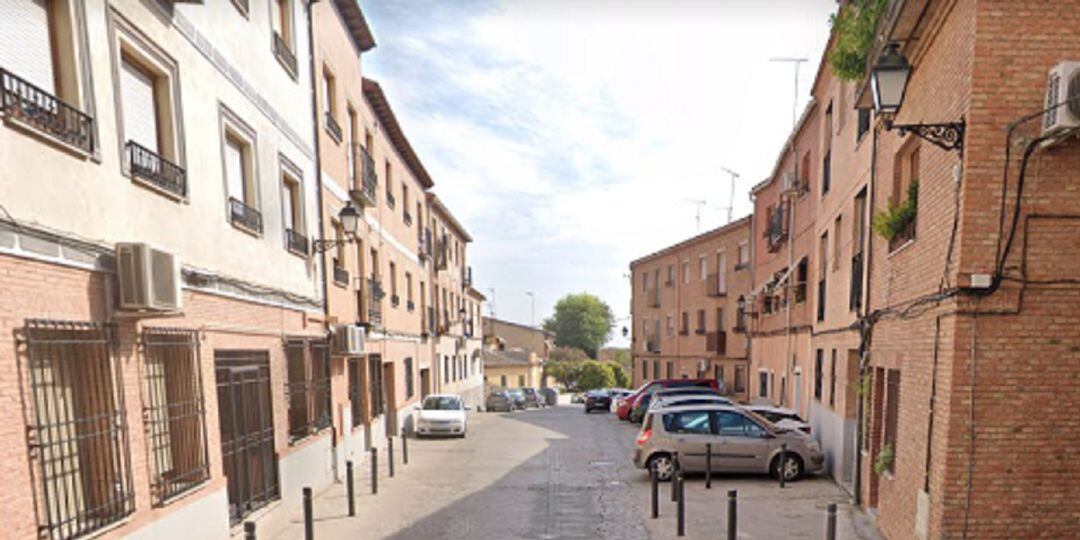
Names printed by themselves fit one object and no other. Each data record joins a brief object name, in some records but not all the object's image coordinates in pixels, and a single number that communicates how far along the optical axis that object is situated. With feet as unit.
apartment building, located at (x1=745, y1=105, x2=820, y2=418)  44.60
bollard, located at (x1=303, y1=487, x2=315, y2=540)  22.02
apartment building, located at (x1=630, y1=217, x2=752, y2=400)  77.00
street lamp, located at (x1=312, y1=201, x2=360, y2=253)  33.17
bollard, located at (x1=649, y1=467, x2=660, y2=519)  26.50
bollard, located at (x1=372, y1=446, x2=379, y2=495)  31.86
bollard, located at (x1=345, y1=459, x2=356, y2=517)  28.14
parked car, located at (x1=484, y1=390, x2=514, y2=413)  91.04
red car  64.64
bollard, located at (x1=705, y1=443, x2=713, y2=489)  32.01
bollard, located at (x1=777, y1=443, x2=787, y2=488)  31.94
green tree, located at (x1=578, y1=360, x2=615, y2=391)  158.40
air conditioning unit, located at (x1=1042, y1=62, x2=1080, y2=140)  14.20
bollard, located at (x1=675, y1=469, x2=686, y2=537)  24.34
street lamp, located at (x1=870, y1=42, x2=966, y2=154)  17.19
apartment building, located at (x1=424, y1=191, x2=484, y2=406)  78.02
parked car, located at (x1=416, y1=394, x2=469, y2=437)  54.08
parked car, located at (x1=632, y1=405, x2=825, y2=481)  33.86
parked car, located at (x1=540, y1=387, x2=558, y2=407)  115.75
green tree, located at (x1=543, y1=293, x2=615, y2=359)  227.61
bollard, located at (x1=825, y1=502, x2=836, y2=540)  17.79
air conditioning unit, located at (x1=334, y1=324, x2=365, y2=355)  36.27
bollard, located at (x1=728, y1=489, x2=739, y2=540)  20.47
